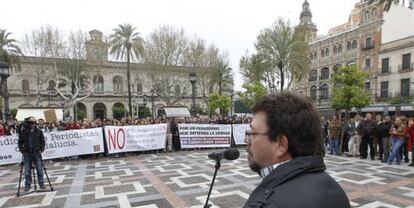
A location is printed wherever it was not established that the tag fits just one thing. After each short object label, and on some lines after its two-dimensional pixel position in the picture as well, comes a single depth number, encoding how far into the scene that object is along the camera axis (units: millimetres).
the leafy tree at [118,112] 52812
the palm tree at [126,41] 32250
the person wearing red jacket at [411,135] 9802
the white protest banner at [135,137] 12689
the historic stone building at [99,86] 32969
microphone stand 2600
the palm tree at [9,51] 30984
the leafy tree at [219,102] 40625
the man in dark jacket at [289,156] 1128
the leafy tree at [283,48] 23984
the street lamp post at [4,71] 14539
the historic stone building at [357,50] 38906
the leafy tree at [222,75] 37259
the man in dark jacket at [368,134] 11109
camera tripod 6909
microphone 2508
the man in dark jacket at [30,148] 7195
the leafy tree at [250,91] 31675
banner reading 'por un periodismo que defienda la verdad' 14602
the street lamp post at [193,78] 17594
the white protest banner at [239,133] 15859
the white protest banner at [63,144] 11297
